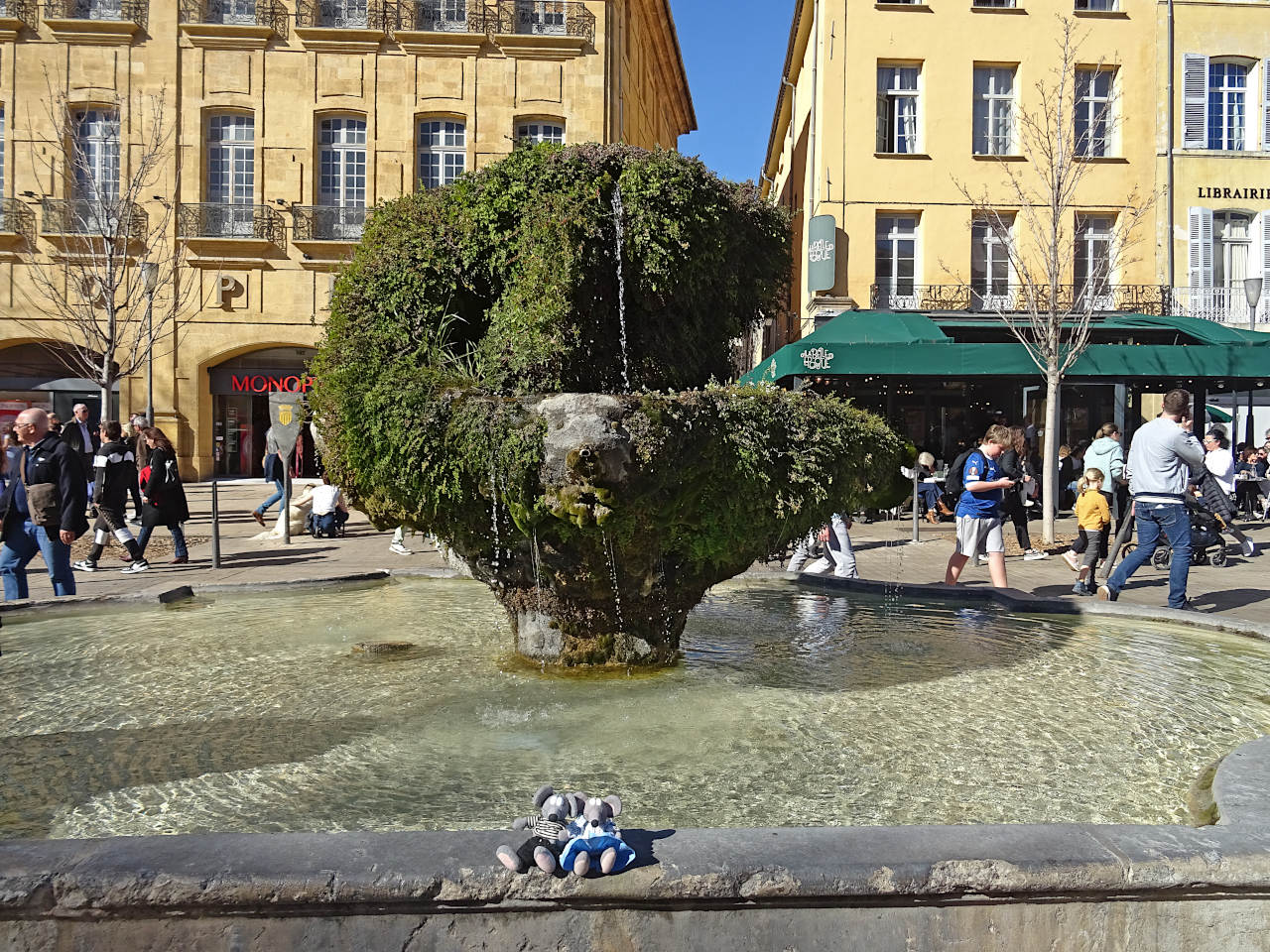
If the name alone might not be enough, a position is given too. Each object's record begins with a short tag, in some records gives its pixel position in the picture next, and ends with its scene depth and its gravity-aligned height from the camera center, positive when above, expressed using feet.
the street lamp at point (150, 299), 64.39 +11.15
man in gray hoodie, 23.43 -0.45
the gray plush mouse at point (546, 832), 7.06 -2.94
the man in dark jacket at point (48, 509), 24.64 -1.25
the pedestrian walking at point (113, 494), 33.37 -1.26
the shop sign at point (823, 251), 71.72 +16.35
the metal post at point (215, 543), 33.24 -3.00
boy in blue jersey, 26.43 -1.34
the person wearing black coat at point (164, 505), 34.83 -1.70
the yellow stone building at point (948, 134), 72.64 +25.95
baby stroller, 29.55 -2.01
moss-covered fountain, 13.21 +0.82
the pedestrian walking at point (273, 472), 46.70 -0.69
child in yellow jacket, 27.58 -1.91
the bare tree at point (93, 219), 75.20 +20.15
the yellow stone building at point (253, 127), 77.30 +28.31
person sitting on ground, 43.88 -2.38
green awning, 46.73 +5.43
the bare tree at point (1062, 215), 66.59 +19.26
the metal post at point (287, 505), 41.26 -2.00
